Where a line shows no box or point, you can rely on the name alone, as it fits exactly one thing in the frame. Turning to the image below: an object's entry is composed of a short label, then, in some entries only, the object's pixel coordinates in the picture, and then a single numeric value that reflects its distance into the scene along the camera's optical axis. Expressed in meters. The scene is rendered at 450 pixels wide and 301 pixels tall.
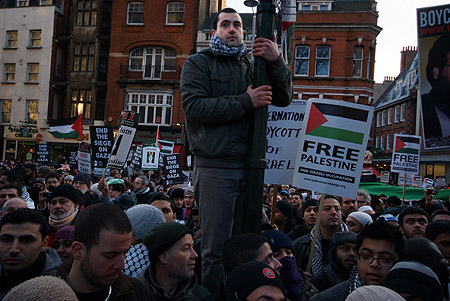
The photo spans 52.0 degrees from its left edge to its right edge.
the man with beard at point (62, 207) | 5.20
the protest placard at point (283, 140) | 5.15
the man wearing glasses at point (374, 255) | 3.49
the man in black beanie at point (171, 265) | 3.21
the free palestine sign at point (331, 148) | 4.71
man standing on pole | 2.97
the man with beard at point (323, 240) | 4.98
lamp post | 2.93
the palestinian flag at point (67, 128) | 18.61
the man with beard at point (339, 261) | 4.11
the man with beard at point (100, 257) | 2.50
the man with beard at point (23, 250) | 3.21
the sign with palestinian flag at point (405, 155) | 12.24
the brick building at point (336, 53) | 32.56
